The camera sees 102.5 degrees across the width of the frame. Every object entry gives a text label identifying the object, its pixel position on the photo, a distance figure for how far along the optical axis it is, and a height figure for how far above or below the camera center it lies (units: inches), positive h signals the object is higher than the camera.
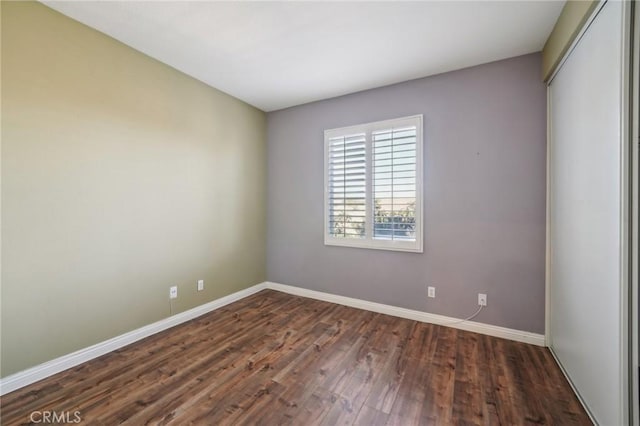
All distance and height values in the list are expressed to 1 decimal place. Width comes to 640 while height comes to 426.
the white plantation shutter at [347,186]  130.0 +15.5
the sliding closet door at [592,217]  52.7 +0.3
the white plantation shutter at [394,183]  116.6 +15.5
